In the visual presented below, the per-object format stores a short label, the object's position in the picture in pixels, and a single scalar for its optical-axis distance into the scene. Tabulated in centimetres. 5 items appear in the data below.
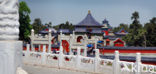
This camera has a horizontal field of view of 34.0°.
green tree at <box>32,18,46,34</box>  8128
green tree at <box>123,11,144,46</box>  4624
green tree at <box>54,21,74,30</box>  9181
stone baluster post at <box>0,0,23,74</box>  245
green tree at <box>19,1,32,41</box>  3688
